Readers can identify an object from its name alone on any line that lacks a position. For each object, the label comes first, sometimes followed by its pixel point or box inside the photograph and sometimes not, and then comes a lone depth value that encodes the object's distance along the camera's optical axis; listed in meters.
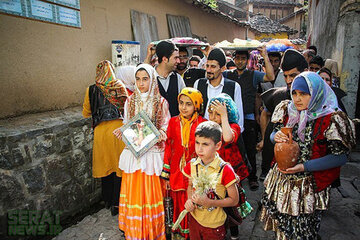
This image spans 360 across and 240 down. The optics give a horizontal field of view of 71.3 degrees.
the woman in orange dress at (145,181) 2.71
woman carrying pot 1.97
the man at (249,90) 3.77
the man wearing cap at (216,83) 3.10
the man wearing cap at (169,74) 3.20
